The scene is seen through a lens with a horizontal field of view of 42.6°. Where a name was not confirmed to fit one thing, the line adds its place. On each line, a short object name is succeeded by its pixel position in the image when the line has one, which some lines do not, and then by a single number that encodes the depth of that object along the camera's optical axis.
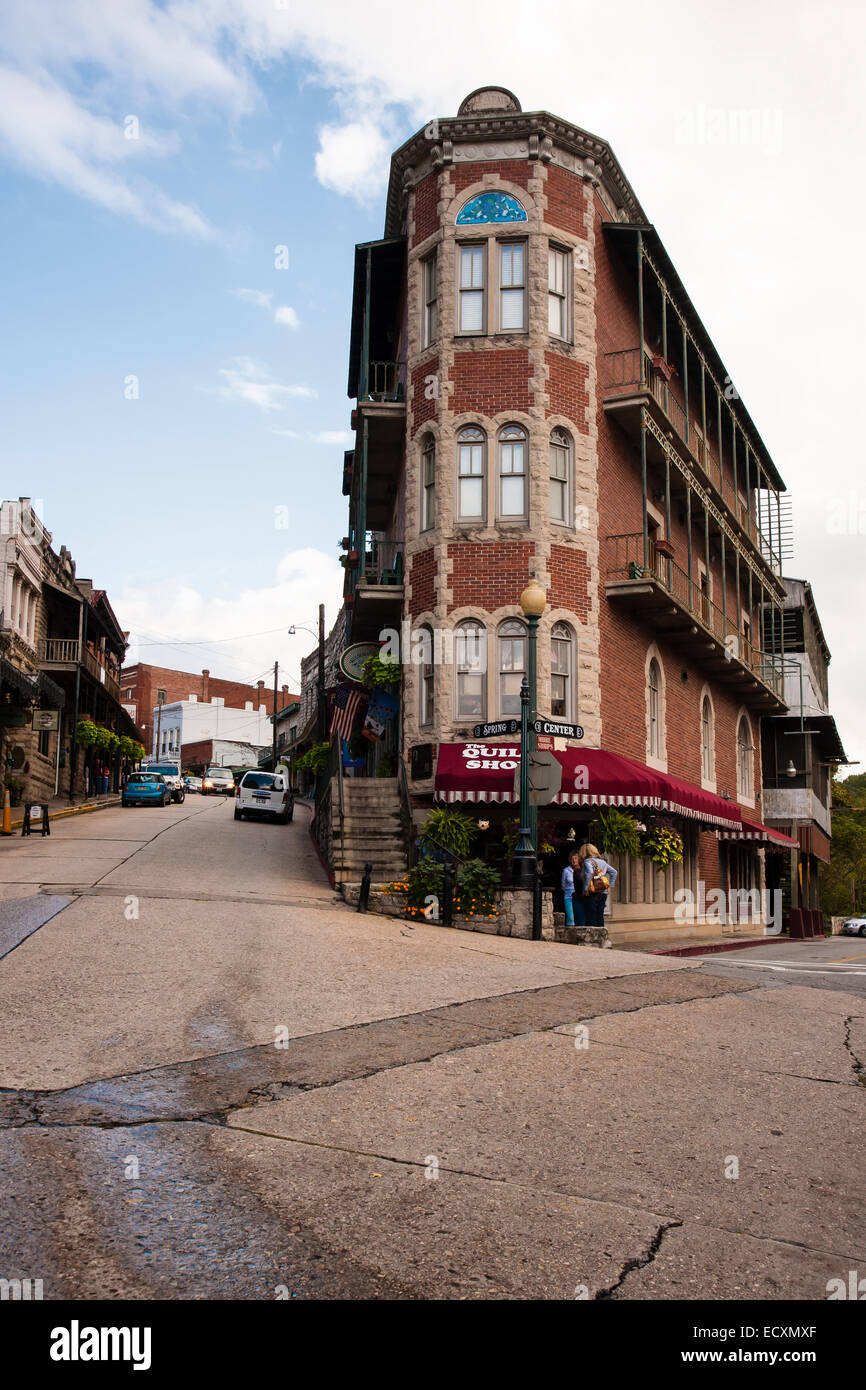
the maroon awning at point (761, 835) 27.59
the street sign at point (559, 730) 16.06
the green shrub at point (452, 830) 18.64
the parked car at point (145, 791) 43.59
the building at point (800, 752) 40.06
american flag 25.61
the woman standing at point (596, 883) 16.91
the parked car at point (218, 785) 73.38
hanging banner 23.14
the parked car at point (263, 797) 38.38
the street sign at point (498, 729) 16.16
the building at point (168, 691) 107.06
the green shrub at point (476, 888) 15.84
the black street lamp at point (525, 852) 15.70
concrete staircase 19.94
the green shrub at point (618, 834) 19.27
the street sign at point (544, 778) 15.64
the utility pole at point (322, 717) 47.94
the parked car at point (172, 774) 50.16
